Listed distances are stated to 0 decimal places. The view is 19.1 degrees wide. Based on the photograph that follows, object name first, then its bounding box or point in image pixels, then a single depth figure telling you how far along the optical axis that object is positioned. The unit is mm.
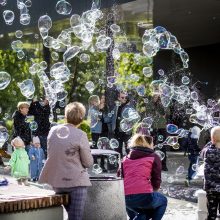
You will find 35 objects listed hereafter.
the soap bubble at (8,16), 13305
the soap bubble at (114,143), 12606
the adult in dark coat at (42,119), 13492
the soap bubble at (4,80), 11773
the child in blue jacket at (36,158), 12141
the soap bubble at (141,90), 13745
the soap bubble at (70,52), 12166
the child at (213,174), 7367
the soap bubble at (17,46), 14053
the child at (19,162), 10609
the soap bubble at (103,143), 13202
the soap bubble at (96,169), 11532
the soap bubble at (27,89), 12230
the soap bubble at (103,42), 12820
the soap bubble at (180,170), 14291
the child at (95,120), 13149
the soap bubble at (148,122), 11889
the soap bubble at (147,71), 12858
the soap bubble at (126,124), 12711
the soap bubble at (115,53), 14639
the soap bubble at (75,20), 13105
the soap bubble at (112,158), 11717
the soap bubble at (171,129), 13312
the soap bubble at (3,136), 12612
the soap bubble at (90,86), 12327
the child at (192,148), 11875
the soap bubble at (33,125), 13001
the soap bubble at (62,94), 13777
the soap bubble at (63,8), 12398
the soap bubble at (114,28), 14826
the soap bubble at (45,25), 12648
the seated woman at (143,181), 6820
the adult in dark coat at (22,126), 12422
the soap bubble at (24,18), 13902
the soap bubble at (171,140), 12232
